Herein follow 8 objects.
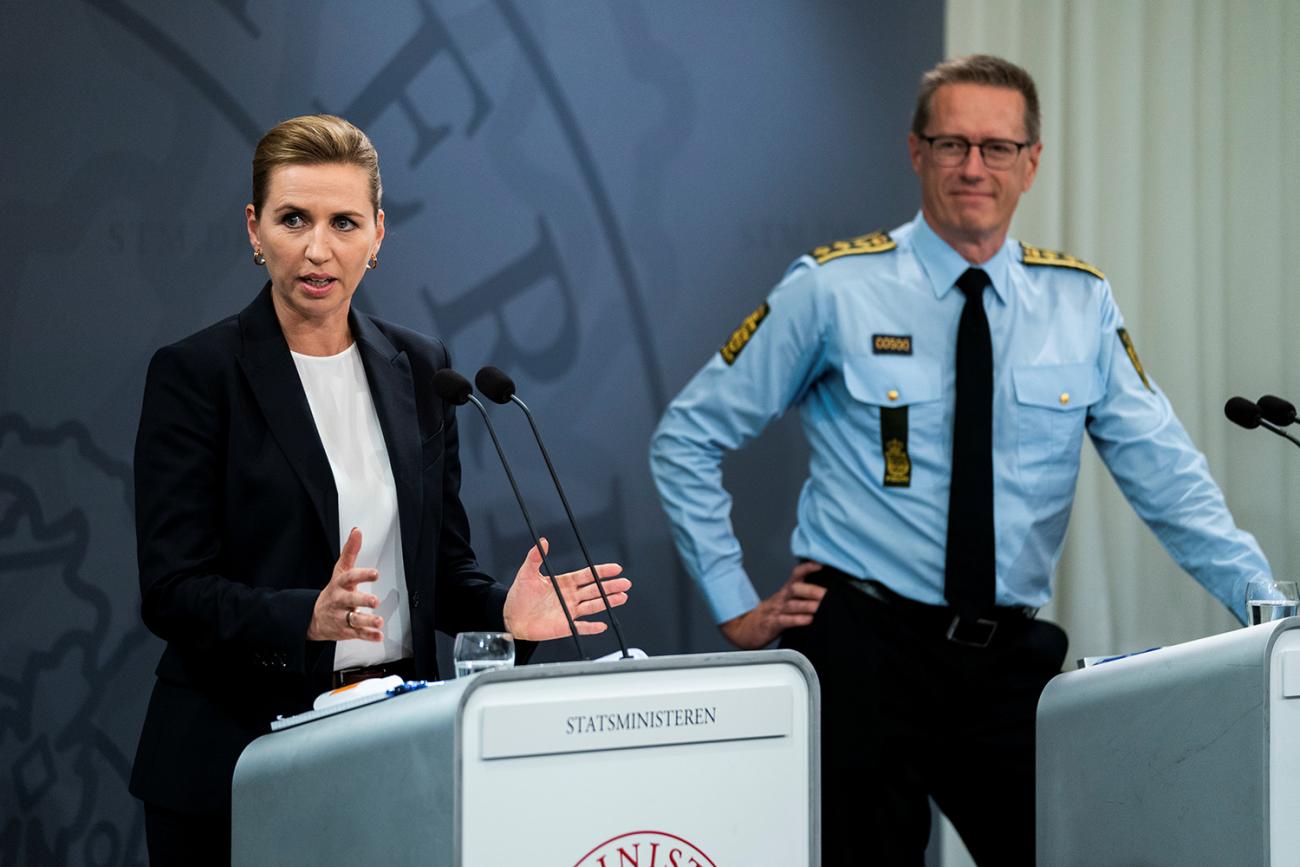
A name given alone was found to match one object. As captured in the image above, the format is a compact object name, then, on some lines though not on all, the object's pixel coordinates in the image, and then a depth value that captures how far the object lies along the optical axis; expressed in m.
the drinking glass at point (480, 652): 8.86
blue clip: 8.79
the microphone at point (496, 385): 9.00
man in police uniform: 9.57
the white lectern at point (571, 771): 8.66
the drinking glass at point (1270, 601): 9.12
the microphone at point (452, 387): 9.03
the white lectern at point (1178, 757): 8.87
